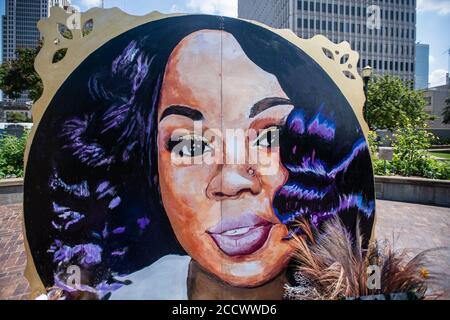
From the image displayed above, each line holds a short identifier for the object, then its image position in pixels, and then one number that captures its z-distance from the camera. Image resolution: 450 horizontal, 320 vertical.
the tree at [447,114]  46.28
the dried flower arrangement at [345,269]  3.01
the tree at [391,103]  29.91
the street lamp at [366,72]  9.59
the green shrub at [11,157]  9.05
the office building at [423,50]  187.94
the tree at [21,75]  18.73
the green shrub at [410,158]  9.95
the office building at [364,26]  64.19
